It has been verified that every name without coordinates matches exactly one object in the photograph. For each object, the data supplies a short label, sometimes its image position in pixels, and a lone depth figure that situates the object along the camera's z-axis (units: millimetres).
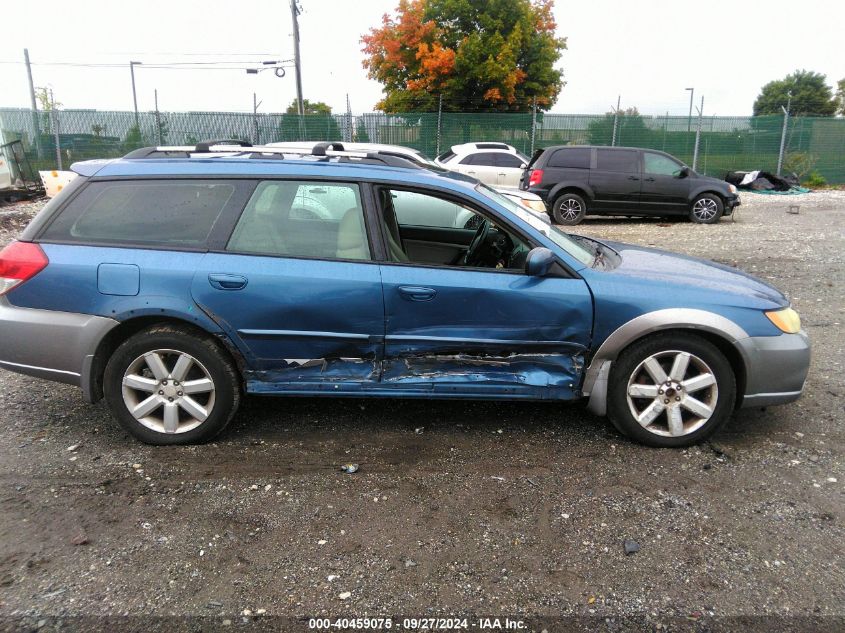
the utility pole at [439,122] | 23047
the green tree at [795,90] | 63350
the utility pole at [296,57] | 27866
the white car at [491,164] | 16453
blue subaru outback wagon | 3580
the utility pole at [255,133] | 22375
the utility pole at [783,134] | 22891
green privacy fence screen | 22516
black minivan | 13664
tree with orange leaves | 29891
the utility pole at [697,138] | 22938
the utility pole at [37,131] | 19609
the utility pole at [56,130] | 19406
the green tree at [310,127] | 22547
